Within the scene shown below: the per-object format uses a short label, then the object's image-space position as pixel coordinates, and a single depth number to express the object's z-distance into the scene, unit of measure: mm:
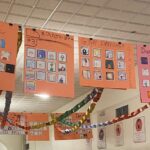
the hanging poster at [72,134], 10641
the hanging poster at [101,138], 10513
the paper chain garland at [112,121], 7426
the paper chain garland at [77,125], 8011
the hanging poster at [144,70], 5270
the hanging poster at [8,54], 4359
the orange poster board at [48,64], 4575
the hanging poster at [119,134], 9401
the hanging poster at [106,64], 4885
